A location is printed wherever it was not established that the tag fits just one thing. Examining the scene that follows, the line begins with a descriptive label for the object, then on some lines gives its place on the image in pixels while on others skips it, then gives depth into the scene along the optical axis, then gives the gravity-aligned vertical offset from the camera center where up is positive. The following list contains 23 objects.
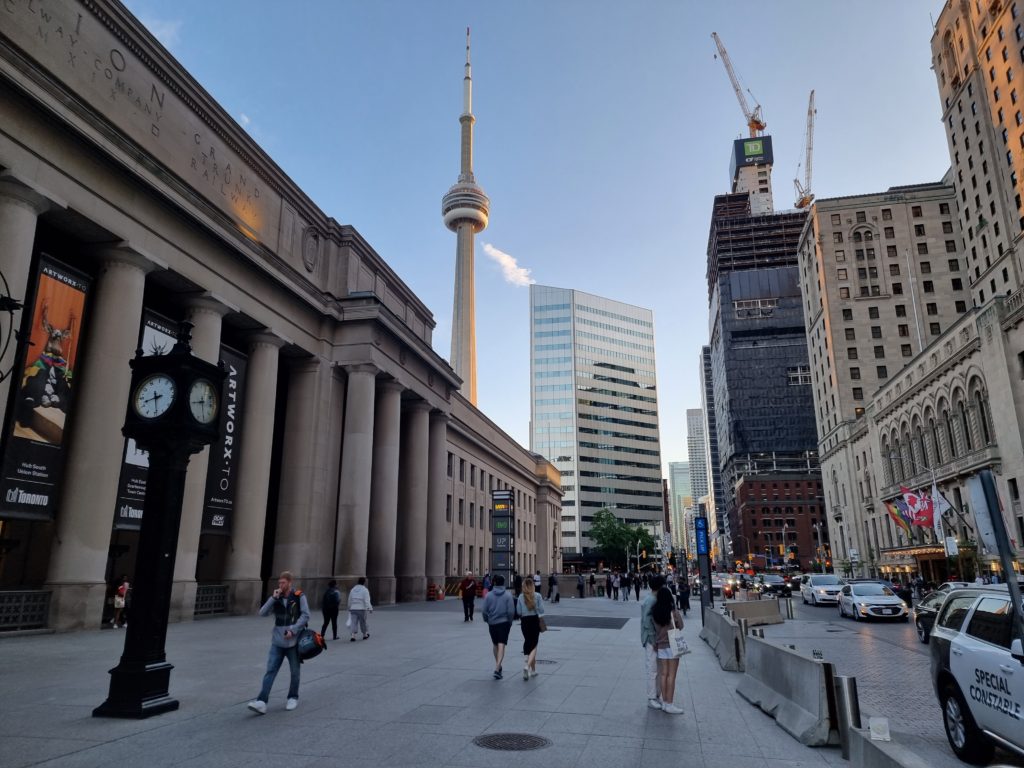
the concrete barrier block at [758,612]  24.45 -2.21
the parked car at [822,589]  39.29 -2.09
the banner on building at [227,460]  26.89 +3.82
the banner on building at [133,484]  22.30 +2.37
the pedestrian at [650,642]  9.89 -1.28
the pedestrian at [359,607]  18.58 -1.43
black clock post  8.59 +1.01
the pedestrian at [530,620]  12.46 -1.21
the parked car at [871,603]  27.69 -2.06
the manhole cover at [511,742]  7.44 -2.09
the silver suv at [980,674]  6.27 -1.23
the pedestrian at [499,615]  12.55 -1.13
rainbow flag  51.03 +3.01
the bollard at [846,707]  6.99 -1.61
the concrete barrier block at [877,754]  4.50 -1.43
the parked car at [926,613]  18.10 -1.67
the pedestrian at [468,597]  25.58 -1.59
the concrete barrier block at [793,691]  7.75 -1.79
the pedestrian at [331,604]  18.39 -1.33
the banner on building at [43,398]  18.59 +4.44
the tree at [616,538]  117.25 +2.66
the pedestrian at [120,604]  20.93 -1.47
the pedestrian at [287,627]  9.14 -0.97
